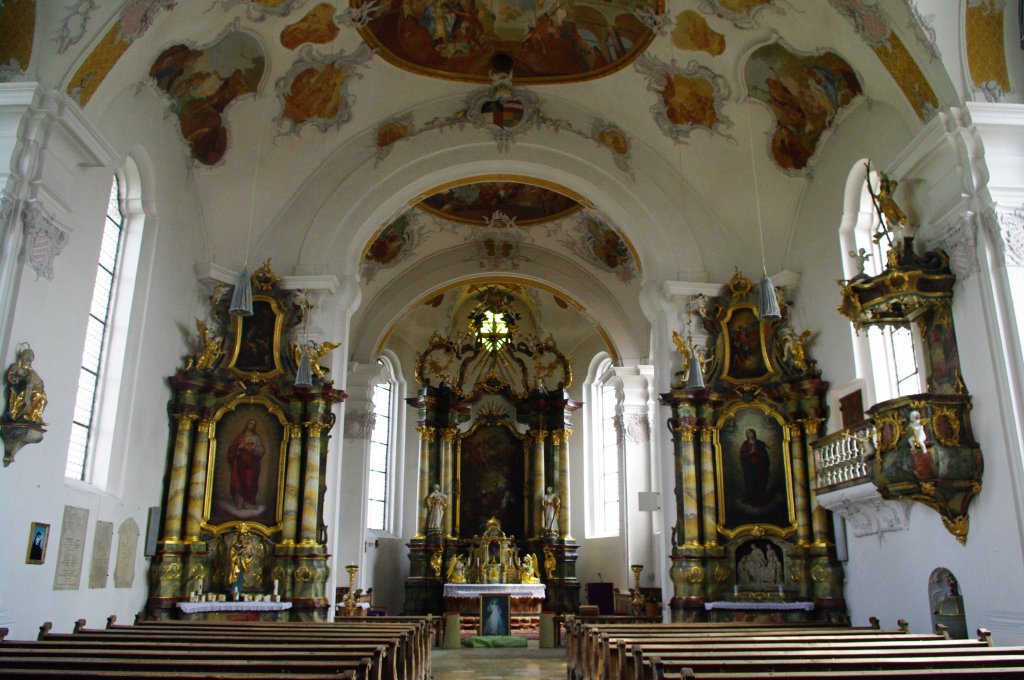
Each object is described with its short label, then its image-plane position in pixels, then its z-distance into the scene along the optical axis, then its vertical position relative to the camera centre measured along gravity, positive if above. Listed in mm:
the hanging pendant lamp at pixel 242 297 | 11109 +3662
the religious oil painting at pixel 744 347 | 14703 +4058
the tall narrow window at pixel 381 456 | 23000 +3565
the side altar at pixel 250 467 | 13242 +1957
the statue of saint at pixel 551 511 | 22359 +2059
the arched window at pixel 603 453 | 23234 +3702
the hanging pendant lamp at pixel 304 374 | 12859 +3158
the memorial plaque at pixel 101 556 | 11125 +469
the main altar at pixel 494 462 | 21688 +3435
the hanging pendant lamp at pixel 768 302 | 11664 +3789
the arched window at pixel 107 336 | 11711 +3494
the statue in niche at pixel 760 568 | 13789 +402
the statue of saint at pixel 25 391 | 8805 +2004
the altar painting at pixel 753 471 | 14078 +1954
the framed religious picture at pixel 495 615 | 18328 -436
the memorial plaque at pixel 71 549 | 10250 +507
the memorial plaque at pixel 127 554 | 11883 +522
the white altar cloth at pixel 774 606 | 13117 -175
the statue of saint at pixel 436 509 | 22062 +2076
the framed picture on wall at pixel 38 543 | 9477 +525
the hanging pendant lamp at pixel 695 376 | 13484 +3276
